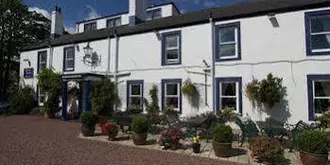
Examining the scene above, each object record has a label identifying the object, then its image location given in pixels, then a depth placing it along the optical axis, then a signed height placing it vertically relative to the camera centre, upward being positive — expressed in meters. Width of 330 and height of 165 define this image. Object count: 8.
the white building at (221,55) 12.41 +2.11
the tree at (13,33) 31.41 +7.16
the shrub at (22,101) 21.50 -0.46
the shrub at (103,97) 16.89 -0.11
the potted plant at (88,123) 12.21 -1.18
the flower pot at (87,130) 12.27 -1.50
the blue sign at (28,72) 23.58 +1.90
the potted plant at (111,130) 11.41 -1.39
